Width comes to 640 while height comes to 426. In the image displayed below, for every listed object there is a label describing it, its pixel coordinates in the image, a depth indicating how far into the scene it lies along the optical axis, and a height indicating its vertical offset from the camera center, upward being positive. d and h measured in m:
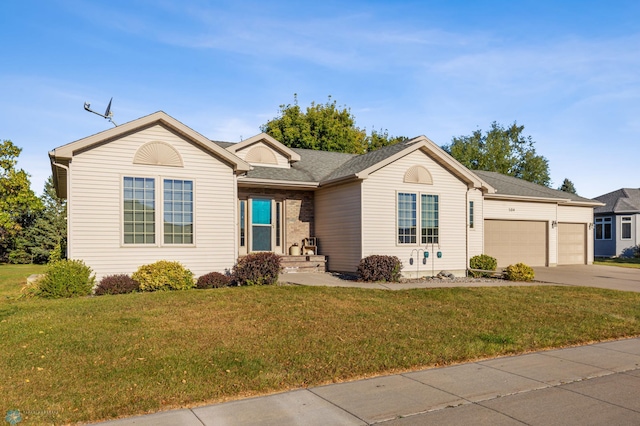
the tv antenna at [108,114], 17.21 +3.47
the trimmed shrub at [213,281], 14.26 -1.74
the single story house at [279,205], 14.06 +0.48
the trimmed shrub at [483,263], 19.81 -1.70
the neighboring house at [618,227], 35.75 -0.54
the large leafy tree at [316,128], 37.53 +6.75
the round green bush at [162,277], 13.53 -1.56
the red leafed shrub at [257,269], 14.28 -1.42
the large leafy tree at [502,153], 52.31 +6.80
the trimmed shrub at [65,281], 12.45 -1.55
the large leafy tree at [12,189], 30.09 +1.69
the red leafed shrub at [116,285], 13.22 -1.74
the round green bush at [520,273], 17.80 -1.87
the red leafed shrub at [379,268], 16.23 -1.59
